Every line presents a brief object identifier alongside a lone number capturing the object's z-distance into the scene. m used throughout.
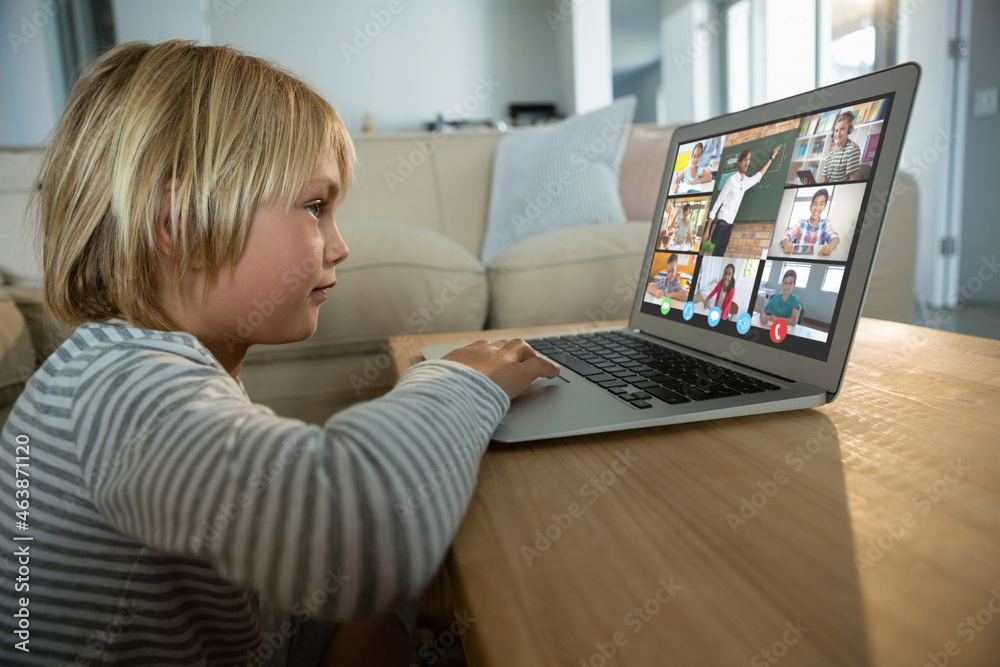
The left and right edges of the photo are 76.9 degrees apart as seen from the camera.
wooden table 0.24
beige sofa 1.40
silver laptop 0.50
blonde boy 0.30
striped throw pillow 1.79
